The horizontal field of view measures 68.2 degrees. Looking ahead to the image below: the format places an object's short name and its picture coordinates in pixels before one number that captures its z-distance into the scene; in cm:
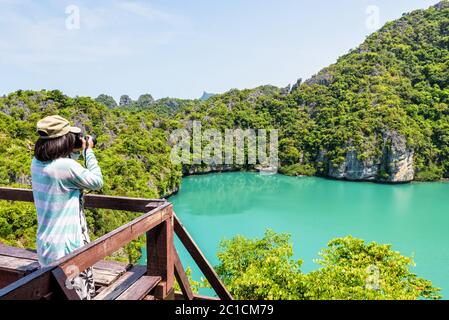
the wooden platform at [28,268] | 216
